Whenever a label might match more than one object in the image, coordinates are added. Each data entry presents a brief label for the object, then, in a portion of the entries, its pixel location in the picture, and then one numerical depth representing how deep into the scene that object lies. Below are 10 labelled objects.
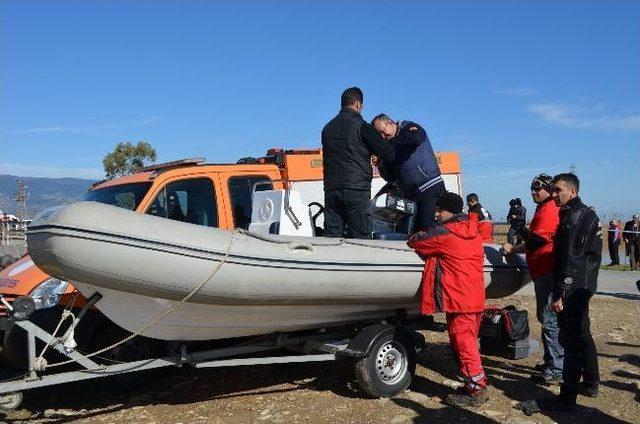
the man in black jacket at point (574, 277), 4.89
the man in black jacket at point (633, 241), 16.75
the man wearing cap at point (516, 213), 8.42
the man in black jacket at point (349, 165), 5.62
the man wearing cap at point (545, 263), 5.66
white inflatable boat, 4.21
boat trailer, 4.50
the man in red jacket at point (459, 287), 5.13
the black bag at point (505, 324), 6.29
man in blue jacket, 5.89
